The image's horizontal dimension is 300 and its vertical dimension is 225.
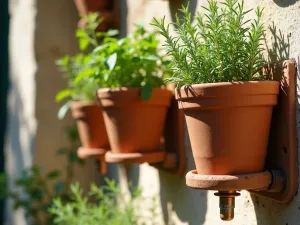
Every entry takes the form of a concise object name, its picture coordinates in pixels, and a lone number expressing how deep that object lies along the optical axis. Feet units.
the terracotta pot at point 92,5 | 6.57
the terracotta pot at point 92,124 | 5.78
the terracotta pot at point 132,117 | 4.89
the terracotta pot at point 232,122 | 3.74
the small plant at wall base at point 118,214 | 5.45
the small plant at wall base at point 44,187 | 7.16
